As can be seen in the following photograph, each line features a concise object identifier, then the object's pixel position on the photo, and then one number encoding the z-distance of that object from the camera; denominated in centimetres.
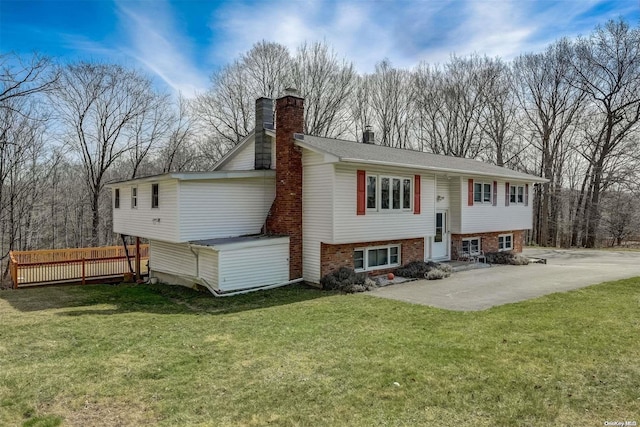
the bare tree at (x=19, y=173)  2192
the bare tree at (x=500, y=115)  3188
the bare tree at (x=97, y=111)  2514
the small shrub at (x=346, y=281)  1178
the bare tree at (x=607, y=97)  2647
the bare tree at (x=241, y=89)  3028
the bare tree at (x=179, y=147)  2941
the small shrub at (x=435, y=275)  1338
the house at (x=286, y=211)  1213
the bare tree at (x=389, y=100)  3375
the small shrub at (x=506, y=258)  1719
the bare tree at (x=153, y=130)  2745
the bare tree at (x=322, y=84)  3094
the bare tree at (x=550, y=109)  2959
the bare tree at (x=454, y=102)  3244
